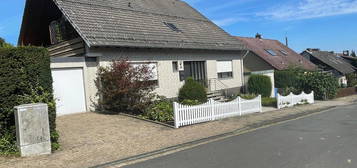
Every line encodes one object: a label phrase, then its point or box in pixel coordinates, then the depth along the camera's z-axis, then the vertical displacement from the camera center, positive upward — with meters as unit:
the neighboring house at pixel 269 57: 26.65 +1.68
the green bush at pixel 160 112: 11.01 -1.37
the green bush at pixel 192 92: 14.47 -0.78
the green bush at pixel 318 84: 22.75 -0.95
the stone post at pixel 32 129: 6.62 -1.10
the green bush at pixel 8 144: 6.80 -1.47
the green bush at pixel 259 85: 19.89 -0.75
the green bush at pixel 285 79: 23.91 -0.48
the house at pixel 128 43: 12.27 +1.84
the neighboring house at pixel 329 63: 38.42 +1.18
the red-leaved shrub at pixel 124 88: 11.66 -0.34
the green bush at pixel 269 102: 17.53 -1.76
